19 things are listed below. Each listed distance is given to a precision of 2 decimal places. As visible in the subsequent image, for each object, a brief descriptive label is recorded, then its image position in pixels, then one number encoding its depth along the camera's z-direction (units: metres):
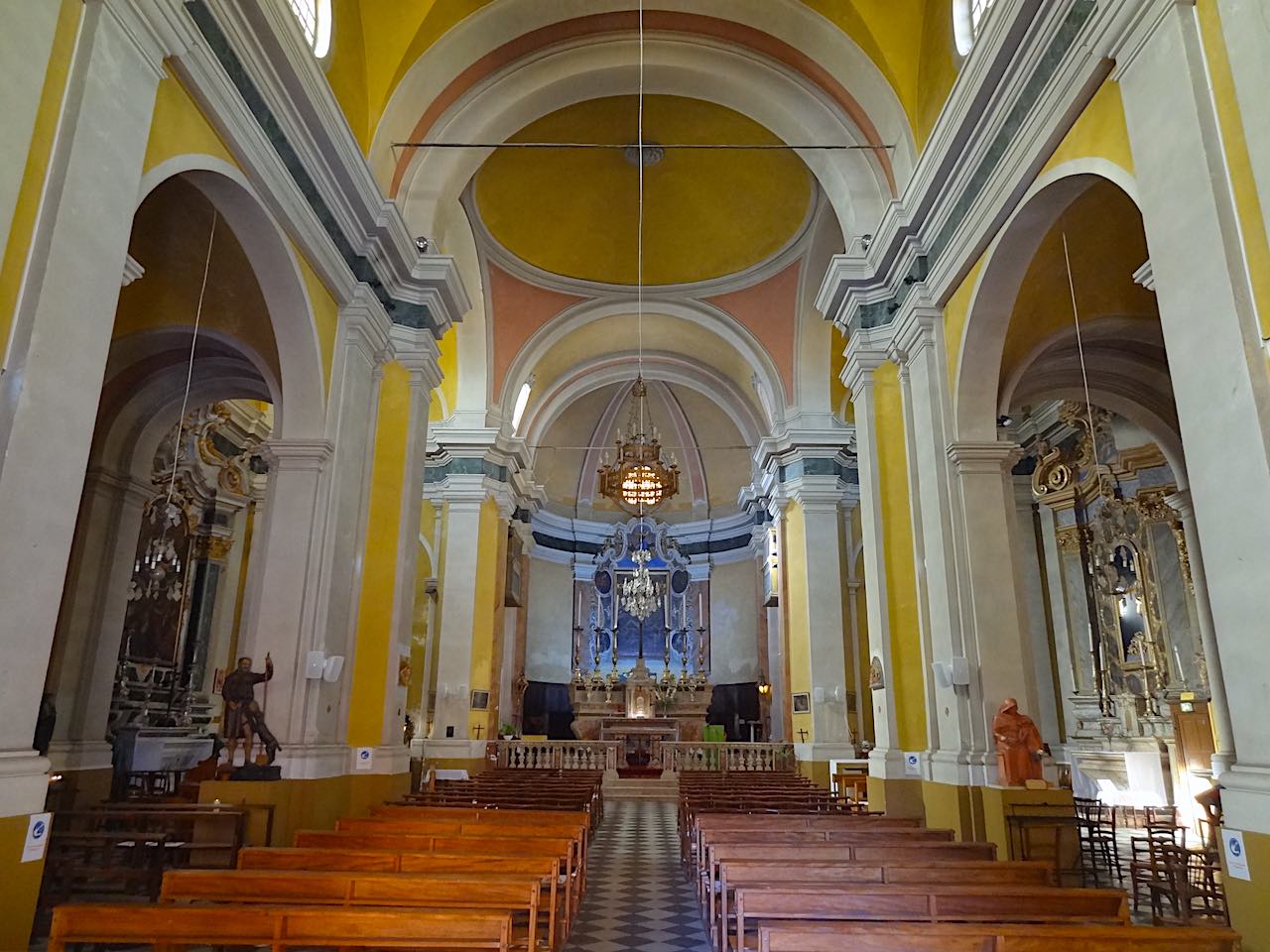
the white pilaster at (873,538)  8.67
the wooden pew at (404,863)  4.27
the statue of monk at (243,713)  6.86
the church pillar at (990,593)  7.14
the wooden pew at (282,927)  3.04
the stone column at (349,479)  7.79
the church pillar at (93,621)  9.61
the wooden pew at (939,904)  3.58
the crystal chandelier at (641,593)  20.19
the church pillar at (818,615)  13.41
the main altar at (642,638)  20.78
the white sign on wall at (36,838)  3.68
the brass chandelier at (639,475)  13.09
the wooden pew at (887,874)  4.16
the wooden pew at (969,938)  2.85
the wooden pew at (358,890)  3.58
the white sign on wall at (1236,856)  3.74
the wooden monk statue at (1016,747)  6.58
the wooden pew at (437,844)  5.05
